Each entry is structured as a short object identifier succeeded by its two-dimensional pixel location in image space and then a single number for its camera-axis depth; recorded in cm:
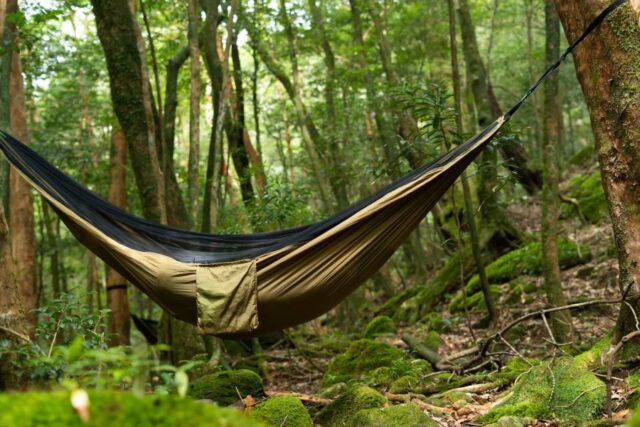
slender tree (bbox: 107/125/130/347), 562
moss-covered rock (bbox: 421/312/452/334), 460
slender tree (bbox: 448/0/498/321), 387
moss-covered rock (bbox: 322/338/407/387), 348
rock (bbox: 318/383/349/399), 292
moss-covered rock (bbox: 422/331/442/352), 381
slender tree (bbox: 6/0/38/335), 548
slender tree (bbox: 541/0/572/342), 337
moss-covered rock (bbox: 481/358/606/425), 201
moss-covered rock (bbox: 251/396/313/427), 213
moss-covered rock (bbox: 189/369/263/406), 286
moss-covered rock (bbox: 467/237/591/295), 466
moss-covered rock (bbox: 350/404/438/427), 202
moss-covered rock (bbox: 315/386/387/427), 230
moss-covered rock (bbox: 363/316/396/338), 501
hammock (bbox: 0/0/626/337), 254
